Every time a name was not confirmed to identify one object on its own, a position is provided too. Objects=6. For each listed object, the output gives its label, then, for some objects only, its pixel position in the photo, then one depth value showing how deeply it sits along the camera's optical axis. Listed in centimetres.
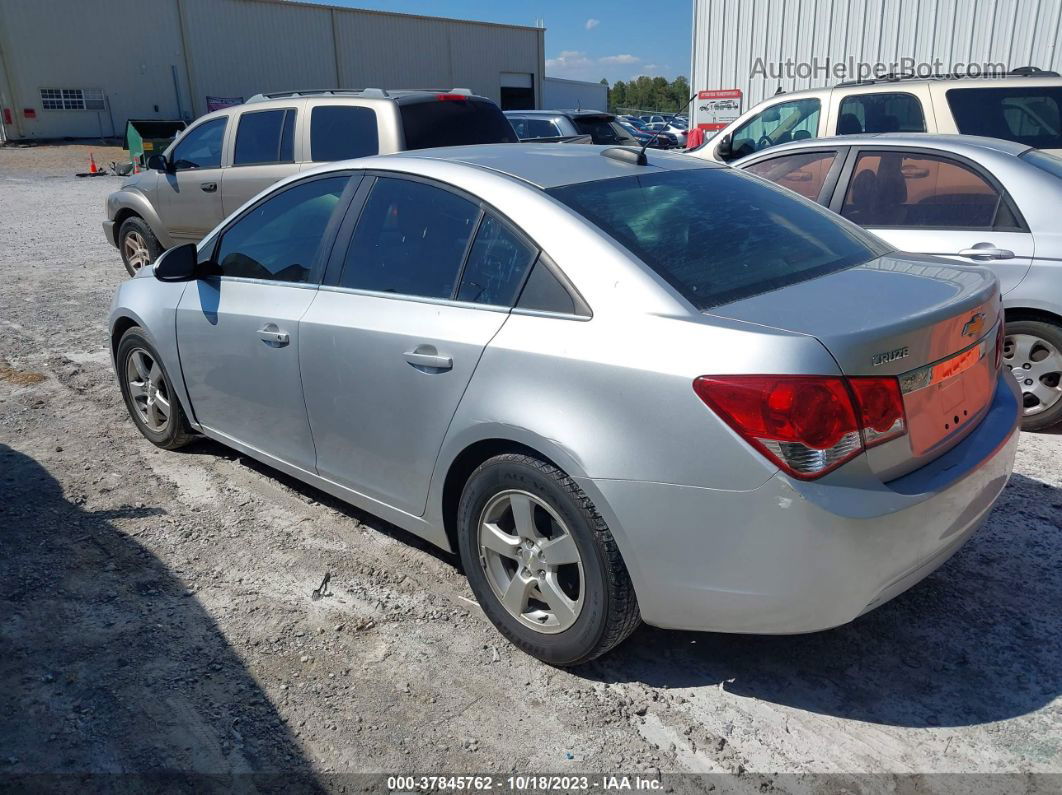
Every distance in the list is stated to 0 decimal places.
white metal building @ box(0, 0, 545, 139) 3488
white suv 693
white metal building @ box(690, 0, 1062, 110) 1105
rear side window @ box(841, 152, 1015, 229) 488
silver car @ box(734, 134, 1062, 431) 466
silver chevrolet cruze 235
